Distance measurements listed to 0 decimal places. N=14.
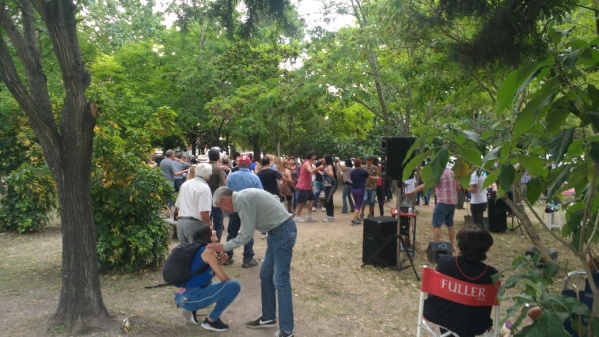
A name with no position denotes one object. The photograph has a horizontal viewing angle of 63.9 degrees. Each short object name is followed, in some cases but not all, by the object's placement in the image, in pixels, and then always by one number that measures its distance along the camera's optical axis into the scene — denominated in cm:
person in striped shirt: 836
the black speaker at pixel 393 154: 782
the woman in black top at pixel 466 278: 362
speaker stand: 760
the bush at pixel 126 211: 681
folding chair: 356
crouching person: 478
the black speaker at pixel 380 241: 776
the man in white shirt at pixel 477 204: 1019
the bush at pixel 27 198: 979
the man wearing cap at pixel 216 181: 807
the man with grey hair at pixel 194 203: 638
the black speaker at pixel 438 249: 762
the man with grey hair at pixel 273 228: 462
